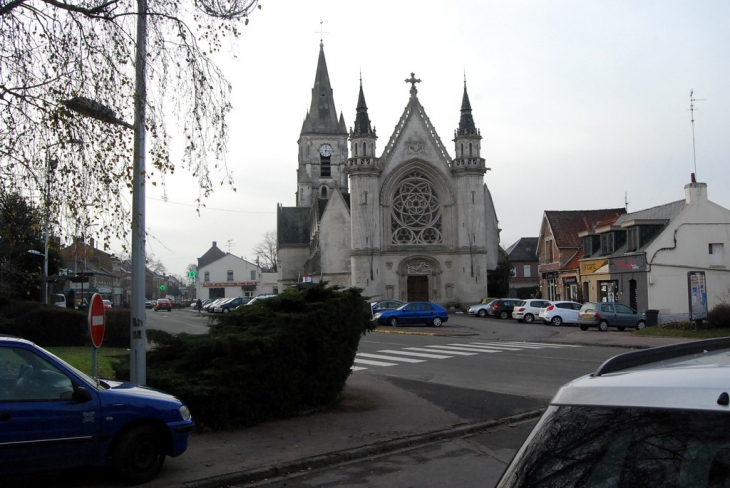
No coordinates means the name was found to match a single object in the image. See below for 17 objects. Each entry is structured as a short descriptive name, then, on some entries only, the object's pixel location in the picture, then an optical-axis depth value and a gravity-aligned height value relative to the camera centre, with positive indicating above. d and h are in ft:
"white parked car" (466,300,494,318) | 154.67 -5.53
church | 180.55 +19.27
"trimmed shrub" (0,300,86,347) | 70.08 -3.21
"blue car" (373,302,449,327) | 123.54 -5.10
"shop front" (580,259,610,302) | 132.67 +1.25
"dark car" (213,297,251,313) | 179.55 -3.14
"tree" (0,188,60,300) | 30.96 +3.89
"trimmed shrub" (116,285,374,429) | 31.17 -3.39
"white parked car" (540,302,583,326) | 121.70 -5.22
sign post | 30.81 -1.22
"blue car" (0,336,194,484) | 20.11 -4.02
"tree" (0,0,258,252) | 28.60 +8.09
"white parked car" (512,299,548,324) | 131.64 -5.08
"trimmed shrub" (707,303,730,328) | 86.17 -4.66
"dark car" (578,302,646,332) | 105.40 -5.28
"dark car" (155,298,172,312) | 236.02 -4.39
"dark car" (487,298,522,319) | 146.10 -4.85
